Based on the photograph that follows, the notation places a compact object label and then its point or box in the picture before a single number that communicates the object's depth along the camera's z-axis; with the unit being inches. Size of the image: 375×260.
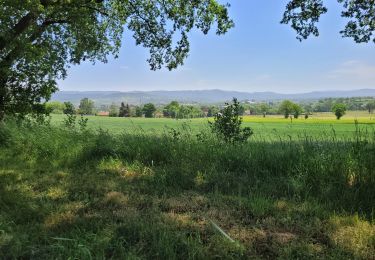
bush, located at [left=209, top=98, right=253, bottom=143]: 386.3
